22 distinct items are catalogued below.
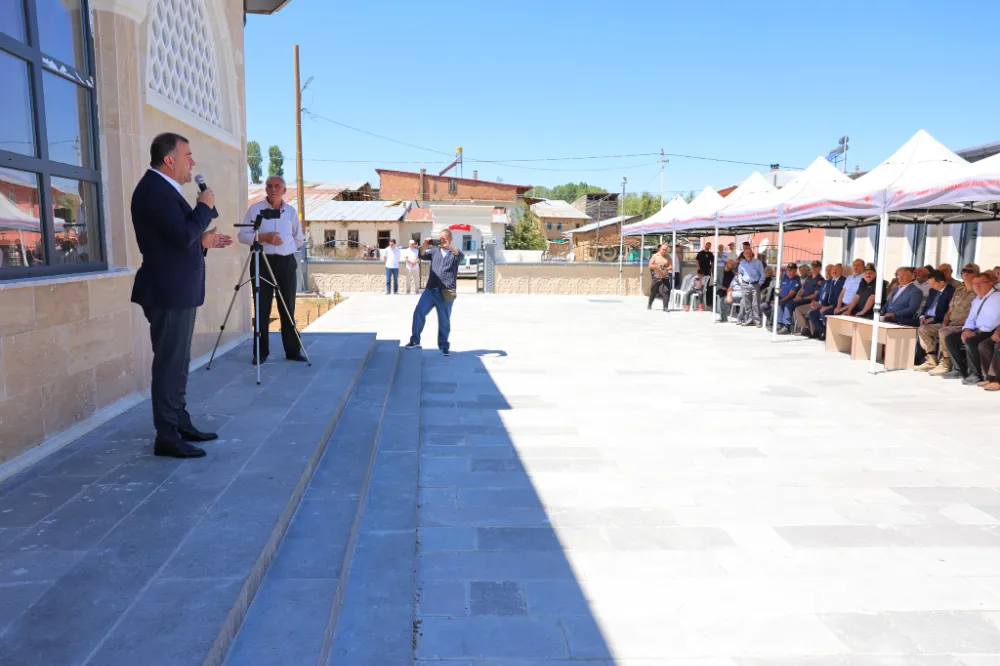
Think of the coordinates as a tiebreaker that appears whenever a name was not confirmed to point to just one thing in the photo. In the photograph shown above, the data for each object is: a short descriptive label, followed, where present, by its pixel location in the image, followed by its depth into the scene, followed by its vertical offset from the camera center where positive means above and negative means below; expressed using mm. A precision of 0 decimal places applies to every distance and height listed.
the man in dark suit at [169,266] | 3174 -39
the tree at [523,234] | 46594 +1914
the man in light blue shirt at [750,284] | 12648 -451
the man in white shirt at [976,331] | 7072 -761
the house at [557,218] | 59703 +3952
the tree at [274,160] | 83062 +12718
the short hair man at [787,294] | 11656 -594
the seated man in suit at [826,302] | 10633 -663
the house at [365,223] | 38250 +2177
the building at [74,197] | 3447 +374
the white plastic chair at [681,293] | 16359 -806
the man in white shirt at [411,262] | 18766 -69
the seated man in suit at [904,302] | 8461 -531
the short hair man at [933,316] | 8016 -686
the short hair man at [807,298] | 11172 -635
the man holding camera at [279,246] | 5547 +115
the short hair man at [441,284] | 8023 -303
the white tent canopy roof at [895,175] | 7457 +1038
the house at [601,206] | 67188 +5804
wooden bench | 8062 -1032
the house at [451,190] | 43469 +5082
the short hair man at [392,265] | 18500 -157
